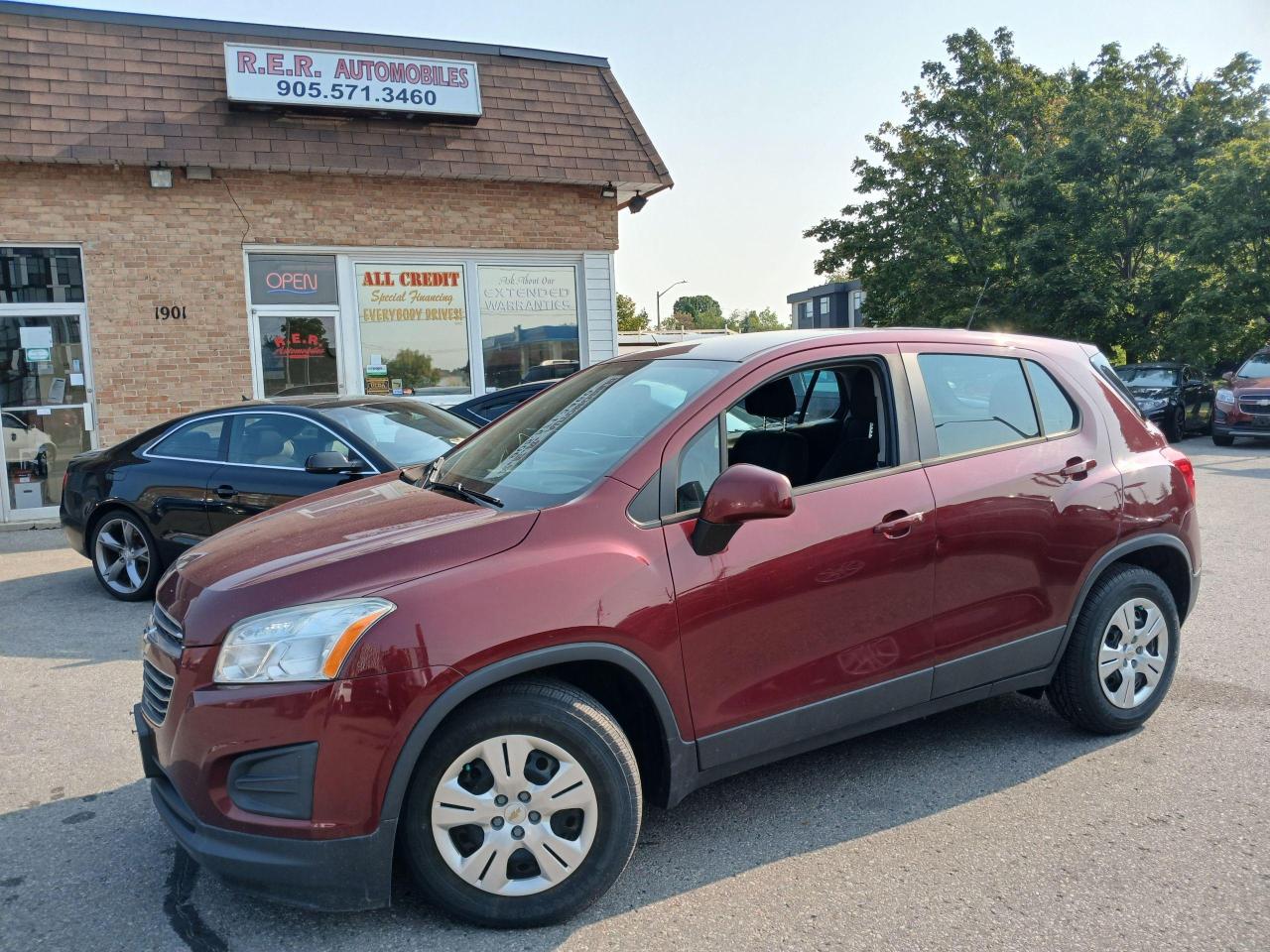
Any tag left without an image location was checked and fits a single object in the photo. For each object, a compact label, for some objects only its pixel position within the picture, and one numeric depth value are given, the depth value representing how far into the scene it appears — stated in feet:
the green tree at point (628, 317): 172.99
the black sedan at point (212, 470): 22.48
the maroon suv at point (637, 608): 8.76
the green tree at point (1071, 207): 70.85
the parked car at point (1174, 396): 59.62
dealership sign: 36.40
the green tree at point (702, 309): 380.78
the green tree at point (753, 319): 368.89
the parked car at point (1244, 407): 53.57
